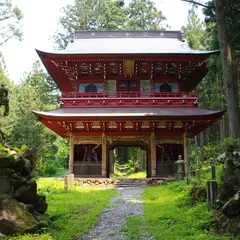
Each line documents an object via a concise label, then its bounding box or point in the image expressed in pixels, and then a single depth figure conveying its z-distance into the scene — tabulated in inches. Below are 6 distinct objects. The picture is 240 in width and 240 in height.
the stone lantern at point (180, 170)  653.5
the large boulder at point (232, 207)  242.7
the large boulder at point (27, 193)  276.4
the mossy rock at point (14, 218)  246.7
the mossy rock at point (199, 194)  364.8
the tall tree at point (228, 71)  512.1
